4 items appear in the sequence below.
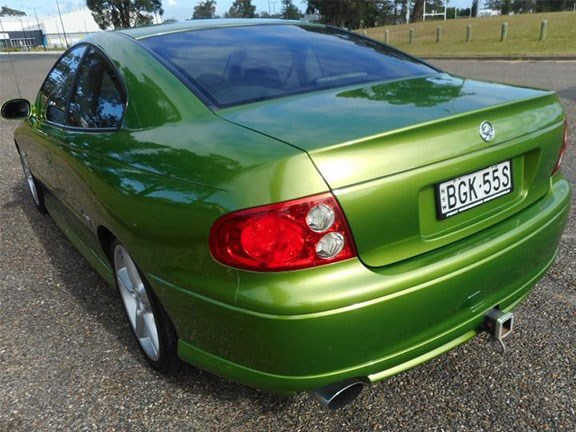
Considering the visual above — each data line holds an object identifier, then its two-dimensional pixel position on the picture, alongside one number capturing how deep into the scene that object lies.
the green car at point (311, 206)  1.52
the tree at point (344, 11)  66.81
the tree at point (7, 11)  141.26
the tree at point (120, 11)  74.50
